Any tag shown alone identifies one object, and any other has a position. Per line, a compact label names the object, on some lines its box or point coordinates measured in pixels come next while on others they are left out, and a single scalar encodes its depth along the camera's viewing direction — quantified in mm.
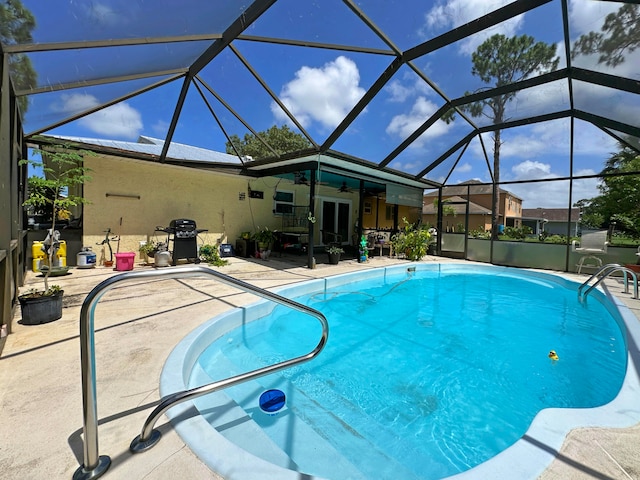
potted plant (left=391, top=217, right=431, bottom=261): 10023
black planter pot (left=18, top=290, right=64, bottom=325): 3154
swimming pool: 1810
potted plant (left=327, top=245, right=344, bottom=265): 8539
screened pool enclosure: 3482
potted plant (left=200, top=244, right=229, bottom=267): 7443
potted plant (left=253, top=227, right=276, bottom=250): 9039
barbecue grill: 7109
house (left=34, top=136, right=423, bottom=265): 6945
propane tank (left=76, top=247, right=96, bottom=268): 6457
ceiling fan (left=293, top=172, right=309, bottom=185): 9179
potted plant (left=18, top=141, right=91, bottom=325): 3168
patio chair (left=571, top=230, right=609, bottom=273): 8203
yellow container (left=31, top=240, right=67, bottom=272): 5957
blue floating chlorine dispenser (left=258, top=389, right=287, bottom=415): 2295
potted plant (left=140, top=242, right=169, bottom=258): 7273
